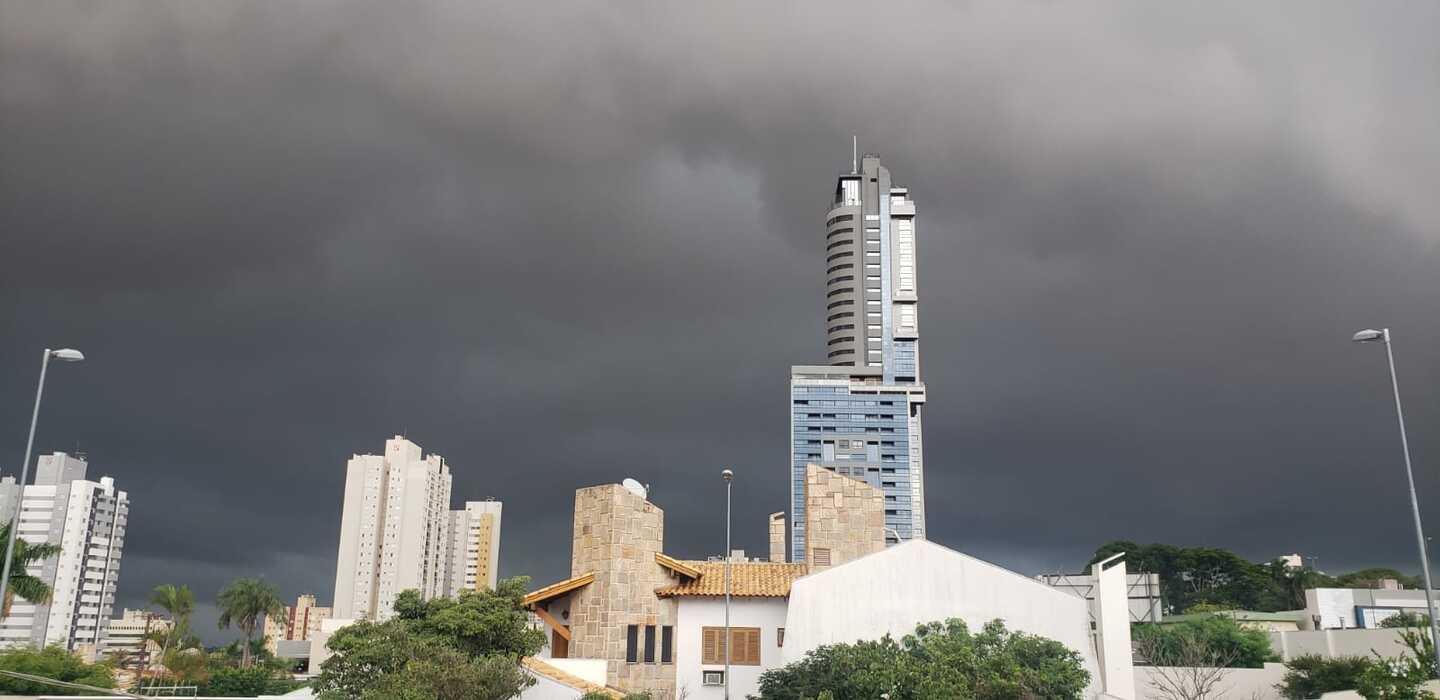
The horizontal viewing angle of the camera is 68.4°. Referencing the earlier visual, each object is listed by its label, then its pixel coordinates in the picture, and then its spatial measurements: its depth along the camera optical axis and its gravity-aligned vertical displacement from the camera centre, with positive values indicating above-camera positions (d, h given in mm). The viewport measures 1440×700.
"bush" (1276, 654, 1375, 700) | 54469 +92
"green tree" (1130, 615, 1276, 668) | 63906 +1978
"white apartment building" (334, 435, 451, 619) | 192625 +24664
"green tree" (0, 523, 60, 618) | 40688 +3286
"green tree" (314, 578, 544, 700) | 27469 +586
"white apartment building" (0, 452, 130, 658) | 191125 +9345
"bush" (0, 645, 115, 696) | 34594 -26
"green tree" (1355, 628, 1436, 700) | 26609 -8
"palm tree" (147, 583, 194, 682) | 79062 +4733
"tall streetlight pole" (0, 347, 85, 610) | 28266 +7534
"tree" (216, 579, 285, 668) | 93625 +5655
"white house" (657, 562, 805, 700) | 41906 +1482
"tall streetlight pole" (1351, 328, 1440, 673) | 26252 +5172
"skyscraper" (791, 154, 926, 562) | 193475 +24749
